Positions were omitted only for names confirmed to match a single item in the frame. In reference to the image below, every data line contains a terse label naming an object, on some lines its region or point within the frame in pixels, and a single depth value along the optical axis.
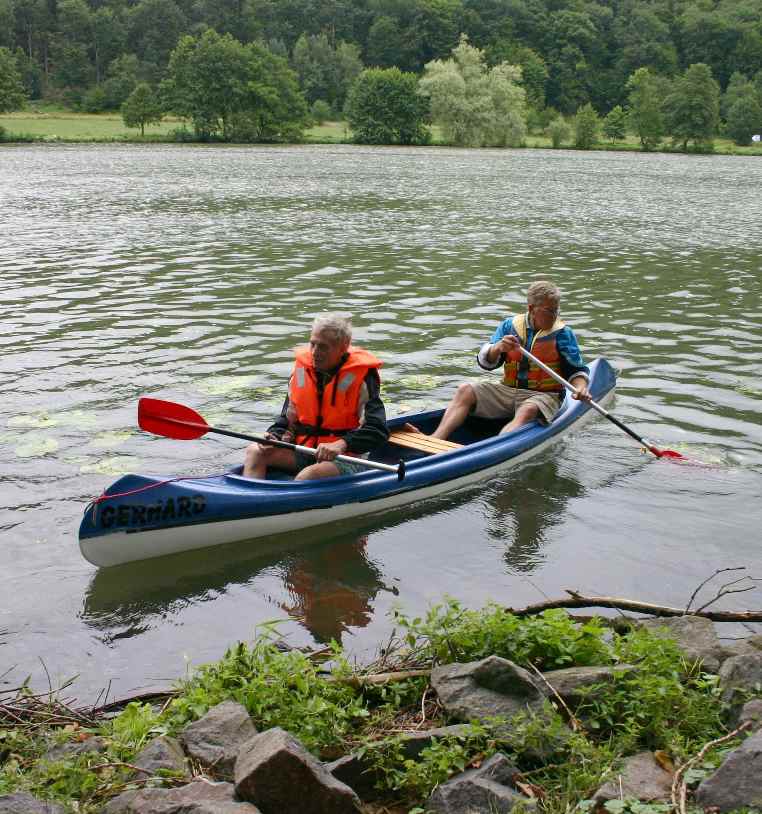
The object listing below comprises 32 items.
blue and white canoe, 5.50
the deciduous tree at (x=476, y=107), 66.56
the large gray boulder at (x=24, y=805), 2.95
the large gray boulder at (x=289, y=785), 3.07
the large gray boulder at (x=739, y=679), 3.67
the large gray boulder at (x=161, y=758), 3.36
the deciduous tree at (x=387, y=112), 72.62
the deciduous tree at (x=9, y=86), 74.56
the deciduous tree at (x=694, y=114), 75.19
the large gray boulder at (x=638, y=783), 3.15
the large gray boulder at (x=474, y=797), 3.08
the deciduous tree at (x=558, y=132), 74.00
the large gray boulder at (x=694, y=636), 4.09
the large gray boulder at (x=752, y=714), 3.47
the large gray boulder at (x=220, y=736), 3.40
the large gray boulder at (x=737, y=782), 2.96
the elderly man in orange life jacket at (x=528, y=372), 7.54
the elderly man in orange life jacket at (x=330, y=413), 6.22
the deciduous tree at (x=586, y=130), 74.56
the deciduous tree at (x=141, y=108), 72.31
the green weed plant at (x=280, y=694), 3.60
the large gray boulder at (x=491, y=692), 3.57
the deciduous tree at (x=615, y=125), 83.75
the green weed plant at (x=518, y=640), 3.98
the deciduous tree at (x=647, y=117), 77.25
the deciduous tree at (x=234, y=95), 71.75
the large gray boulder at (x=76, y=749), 3.52
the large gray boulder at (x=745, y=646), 4.18
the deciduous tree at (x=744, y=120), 80.19
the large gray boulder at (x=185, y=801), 2.98
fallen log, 4.50
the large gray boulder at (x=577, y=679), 3.74
